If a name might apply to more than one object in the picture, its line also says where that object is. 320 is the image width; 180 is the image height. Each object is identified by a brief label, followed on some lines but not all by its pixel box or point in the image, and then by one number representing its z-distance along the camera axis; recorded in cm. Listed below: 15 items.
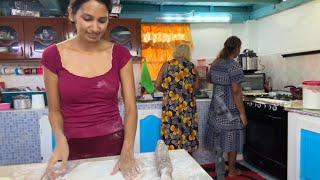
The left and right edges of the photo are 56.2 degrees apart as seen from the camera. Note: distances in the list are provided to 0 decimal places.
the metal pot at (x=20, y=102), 311
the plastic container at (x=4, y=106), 304
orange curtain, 421
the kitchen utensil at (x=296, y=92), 304
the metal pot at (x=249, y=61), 395
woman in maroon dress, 116
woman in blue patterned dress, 294
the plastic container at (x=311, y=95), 246
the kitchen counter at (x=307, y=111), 231
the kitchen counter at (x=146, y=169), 109
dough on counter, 106
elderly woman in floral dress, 296
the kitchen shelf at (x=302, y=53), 315
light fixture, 425
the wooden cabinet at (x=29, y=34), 328
